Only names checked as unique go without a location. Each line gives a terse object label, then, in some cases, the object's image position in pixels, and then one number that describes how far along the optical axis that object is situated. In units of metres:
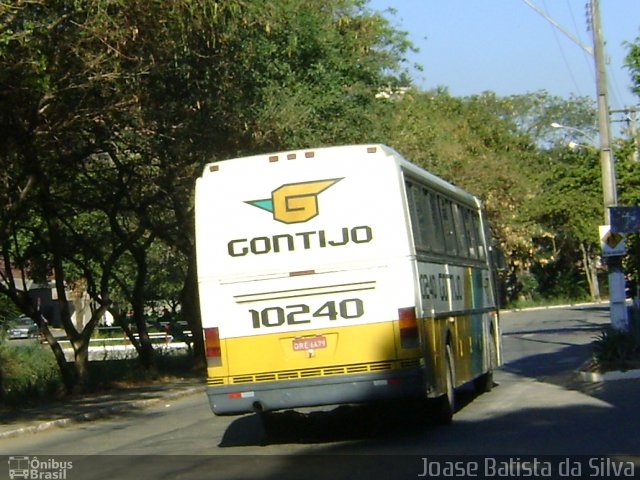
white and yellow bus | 13.13
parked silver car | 60.25
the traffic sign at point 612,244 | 22.52
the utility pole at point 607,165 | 23.17
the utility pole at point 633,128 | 34.66
